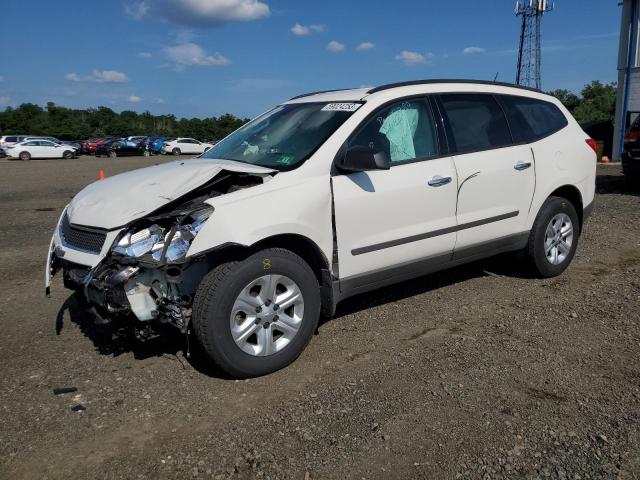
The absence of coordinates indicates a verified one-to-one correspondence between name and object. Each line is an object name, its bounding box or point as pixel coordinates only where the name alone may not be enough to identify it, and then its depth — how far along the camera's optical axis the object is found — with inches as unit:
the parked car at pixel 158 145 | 1744.6
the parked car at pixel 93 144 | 1744.6
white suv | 139.9
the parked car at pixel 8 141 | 1508.6
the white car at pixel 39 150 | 1491.3
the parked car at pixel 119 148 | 1706.4
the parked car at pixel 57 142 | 1549.0
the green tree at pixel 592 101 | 1588.3
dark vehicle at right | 458.6
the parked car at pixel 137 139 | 1764.9
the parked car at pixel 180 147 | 1743.4
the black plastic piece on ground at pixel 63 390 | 143.8
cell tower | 1443.7
